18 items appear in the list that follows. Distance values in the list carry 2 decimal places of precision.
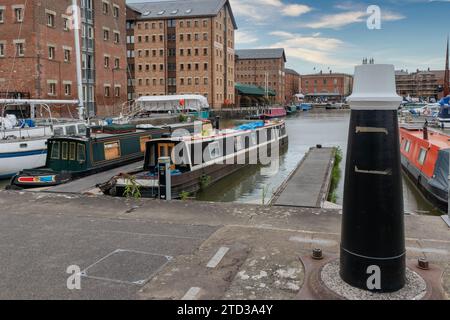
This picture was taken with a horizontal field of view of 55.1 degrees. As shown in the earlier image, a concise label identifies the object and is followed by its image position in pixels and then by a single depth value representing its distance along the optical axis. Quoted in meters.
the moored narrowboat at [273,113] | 75.68
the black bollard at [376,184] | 4.37
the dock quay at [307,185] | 11.26
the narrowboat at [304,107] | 116.46
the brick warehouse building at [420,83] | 161.88
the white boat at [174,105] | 57.50
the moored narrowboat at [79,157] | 14.40
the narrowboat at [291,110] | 93.60
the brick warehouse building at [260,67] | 120.88
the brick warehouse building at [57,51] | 33.88
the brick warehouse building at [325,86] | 156.38
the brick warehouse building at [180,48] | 70.38
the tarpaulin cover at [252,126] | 23.80
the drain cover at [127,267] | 5.25
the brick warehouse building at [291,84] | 143.05
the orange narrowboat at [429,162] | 13.12
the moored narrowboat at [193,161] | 13.26
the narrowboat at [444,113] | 36.02
